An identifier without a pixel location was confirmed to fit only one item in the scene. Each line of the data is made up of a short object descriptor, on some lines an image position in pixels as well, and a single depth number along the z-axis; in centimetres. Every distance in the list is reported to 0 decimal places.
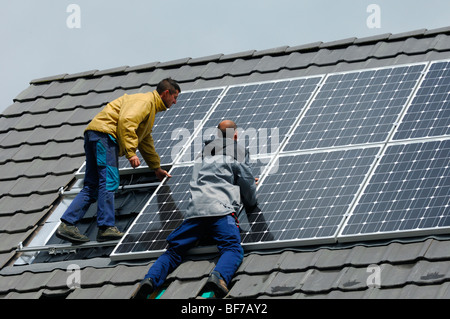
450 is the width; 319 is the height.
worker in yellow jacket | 1905
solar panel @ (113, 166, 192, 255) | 1819
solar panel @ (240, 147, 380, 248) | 1729
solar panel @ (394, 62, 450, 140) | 1862
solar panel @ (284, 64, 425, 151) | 1921
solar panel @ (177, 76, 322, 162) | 1996
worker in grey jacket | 1682
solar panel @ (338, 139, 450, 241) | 1655
